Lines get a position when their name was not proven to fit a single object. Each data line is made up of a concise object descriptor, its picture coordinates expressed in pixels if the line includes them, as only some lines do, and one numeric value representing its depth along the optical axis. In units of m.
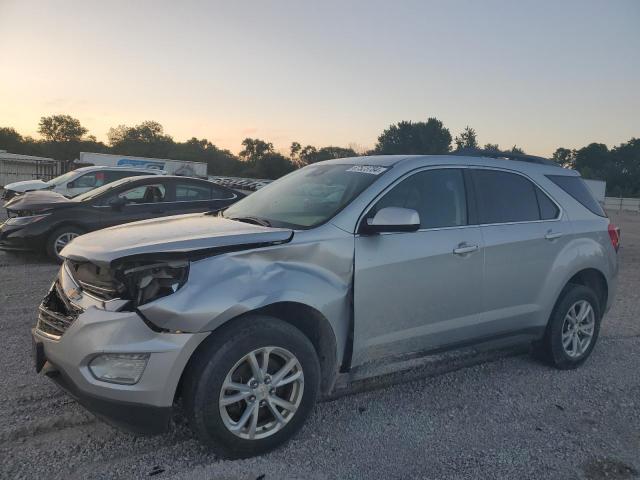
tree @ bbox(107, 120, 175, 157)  88.25
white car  13.26
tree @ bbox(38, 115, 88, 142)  88.25
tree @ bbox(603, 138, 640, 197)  75.93
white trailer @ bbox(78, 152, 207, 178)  39.09
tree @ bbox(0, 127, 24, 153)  72.88
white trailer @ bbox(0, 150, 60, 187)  38.84
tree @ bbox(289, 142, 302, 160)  88.95
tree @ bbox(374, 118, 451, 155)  81.88
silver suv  2.69
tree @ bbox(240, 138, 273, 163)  94.24
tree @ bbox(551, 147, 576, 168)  107.15
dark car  8.49
